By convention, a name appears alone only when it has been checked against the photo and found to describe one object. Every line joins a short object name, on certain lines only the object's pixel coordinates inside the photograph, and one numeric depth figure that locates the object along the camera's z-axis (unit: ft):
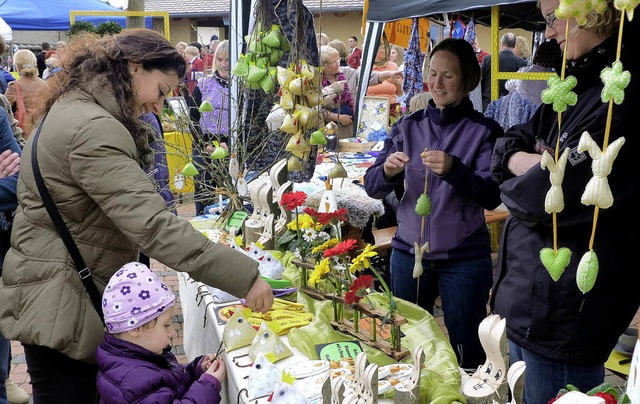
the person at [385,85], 23.95
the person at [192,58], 31.84
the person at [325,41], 26.42
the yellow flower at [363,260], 6.88
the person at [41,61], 40.37
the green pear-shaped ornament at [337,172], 9.38
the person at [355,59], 34.38
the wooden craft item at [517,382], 4.30
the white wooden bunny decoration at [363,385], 4.92
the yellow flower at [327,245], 7.75
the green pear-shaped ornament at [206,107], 11.87
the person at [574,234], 5.05
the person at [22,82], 19.42
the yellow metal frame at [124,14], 25.45
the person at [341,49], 27.30
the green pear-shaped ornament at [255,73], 10.14
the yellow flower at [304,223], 8.52
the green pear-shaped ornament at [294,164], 9.75
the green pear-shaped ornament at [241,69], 10.21
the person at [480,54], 27.55
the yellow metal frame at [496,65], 11.18
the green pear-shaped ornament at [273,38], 10.03
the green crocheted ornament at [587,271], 3.39
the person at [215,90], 18.19
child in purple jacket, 5.77
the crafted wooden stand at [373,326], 6.39
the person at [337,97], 22.20
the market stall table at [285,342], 5.99
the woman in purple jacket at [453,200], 8.05
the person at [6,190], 8.23
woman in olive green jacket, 5.67
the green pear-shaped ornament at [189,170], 10.92
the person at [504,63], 22.66
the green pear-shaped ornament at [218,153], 11.05
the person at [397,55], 32.40
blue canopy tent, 47.80
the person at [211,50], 38.73
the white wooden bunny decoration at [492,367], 4.80
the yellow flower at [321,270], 7.23
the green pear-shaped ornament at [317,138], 9.27
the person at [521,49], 27.22
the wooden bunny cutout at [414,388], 5.04
